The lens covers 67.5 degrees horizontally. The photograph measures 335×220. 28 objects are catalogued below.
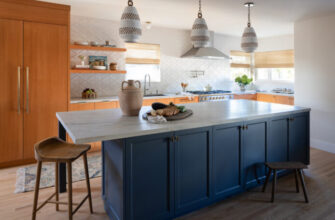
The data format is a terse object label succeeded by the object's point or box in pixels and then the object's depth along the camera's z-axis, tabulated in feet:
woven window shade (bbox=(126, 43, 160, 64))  17.89
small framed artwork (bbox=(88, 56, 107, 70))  15.64
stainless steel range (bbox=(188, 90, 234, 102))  18.84
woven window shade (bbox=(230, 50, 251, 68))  23.86
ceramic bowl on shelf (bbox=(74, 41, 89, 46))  15.04
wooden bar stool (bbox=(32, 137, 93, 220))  6.76
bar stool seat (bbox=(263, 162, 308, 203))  8.87
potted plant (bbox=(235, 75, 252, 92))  23.08
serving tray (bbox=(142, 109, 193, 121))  7.72
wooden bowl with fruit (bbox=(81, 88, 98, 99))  15.14
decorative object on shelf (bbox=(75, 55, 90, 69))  15.02
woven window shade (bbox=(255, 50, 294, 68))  21.74
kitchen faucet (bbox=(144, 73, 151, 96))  18.56
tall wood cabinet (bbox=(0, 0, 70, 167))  11.82
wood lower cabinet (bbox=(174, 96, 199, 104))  17.63
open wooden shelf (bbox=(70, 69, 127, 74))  14.64
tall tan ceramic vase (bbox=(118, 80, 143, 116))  8.27
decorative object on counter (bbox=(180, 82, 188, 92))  20.09
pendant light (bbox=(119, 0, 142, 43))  7.91
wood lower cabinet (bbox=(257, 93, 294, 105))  19.67
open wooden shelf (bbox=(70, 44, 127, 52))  14.73
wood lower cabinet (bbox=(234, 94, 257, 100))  21.43
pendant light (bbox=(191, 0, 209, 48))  9.62
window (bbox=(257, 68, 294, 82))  22.40
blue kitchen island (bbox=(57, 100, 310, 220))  6.66
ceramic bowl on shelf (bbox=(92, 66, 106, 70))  15.49
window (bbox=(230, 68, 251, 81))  24.17
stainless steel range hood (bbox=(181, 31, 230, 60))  19.18
